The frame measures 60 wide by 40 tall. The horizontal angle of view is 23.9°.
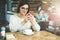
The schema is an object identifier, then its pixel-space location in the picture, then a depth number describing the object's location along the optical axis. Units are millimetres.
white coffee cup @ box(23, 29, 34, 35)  1060
